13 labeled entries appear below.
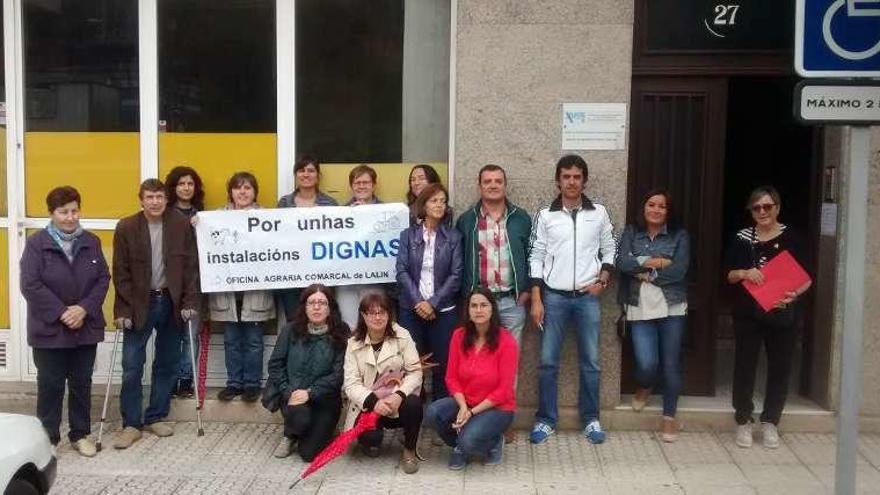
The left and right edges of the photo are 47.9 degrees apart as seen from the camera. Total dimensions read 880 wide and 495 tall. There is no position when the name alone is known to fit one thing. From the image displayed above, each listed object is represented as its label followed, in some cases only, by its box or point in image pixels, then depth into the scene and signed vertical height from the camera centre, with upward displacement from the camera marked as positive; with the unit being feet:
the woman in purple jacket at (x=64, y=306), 21.45 -3.02
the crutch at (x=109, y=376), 22.91 -4.88
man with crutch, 22.76 -2.89
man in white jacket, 22.86 -2.38
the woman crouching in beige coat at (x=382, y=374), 21.15 -4.39
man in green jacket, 23.03 -1.88
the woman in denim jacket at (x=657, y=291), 22.89 -2.70
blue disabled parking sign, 14.64 +2.06
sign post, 14.56 +1.18
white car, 14.94 -4.52
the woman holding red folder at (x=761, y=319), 22.61 -3.28
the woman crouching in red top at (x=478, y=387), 20.92 -4.57
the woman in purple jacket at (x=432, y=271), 22.76 -2.27
